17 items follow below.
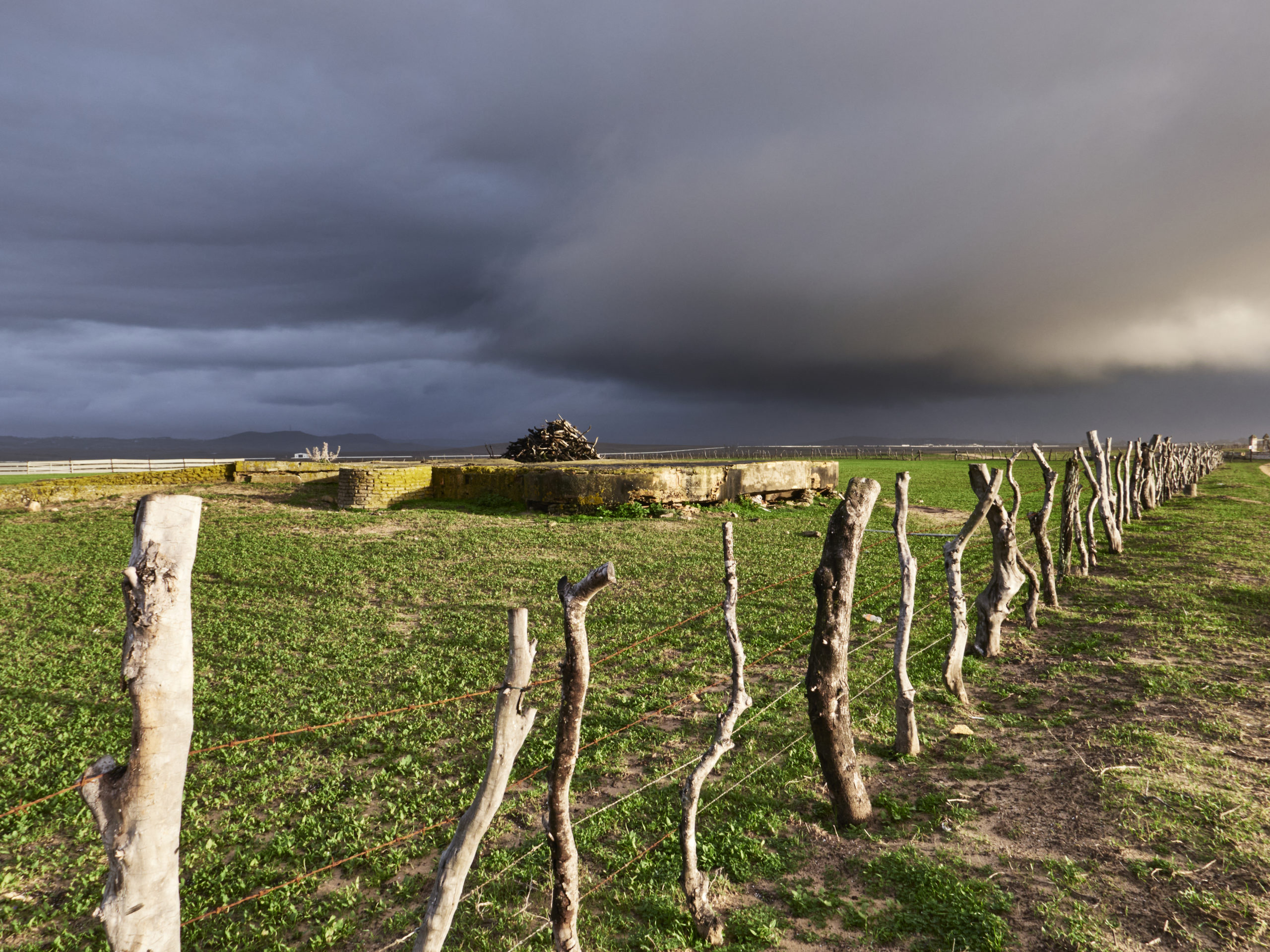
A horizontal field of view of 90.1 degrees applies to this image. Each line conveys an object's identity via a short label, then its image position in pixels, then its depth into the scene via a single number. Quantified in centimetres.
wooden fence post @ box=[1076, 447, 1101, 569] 1075
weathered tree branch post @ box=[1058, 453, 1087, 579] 1001
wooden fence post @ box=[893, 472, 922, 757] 468
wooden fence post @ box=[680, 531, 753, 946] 307
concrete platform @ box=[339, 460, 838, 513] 1592
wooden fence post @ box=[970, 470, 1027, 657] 675
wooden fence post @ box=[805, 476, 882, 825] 399
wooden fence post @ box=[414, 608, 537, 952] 251
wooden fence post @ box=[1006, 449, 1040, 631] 766
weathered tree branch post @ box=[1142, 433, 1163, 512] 1866
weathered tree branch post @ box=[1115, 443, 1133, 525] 1538
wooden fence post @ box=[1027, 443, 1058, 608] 817
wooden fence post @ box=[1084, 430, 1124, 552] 1188
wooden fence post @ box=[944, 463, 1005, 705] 559
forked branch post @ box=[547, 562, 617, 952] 270
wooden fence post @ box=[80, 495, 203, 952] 210
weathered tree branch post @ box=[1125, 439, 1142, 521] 1702
